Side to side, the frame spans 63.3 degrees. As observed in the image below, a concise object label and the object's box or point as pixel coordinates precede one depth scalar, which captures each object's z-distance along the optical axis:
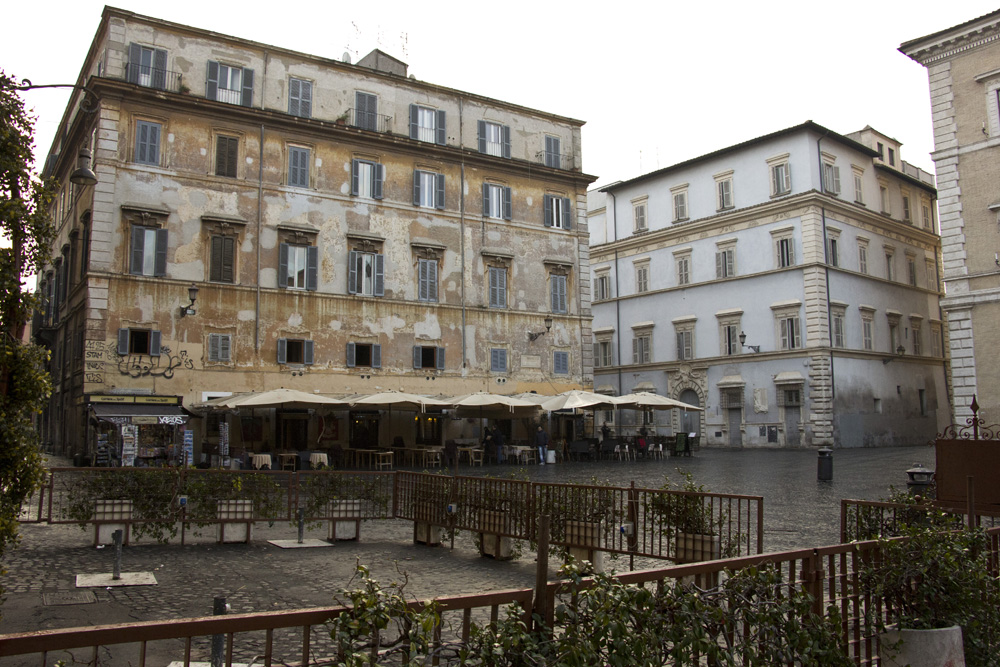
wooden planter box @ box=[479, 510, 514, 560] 10.92
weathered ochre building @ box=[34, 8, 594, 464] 27.20
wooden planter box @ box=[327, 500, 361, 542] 12.73
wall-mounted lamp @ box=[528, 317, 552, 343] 34.72
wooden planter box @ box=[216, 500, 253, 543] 12.21
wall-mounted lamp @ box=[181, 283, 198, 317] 26.52
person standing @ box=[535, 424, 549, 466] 30.50
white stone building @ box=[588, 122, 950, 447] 39.44
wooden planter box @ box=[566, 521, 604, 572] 9.77
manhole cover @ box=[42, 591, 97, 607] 8.41
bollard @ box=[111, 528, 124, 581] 9.30
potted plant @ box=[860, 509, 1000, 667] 4.86
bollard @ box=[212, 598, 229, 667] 4.89
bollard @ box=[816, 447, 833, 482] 21.14
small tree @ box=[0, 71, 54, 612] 5.64
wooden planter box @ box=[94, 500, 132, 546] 11.61
